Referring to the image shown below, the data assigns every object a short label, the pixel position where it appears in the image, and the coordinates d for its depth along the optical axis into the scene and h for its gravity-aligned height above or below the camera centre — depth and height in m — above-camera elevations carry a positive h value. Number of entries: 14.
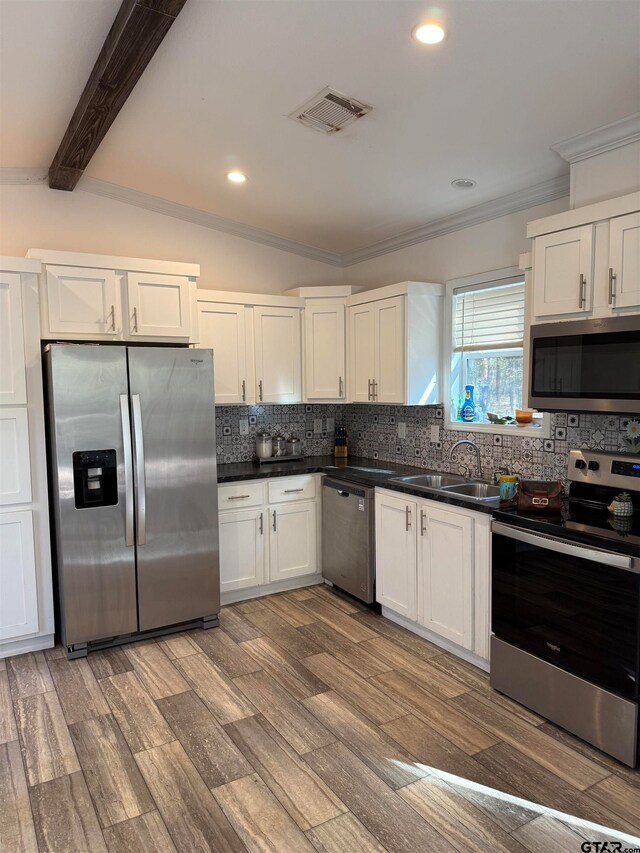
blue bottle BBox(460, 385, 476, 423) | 3.68 -0.10
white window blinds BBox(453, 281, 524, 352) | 3.40 +0.47
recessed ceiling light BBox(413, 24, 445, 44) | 1.99 +1.28
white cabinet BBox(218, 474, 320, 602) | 3.83 -0.97
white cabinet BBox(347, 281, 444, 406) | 3.73 +0.35
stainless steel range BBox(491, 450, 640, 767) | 2.17 -0.92
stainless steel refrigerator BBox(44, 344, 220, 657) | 3.10 -0.52
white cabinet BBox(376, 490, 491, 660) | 2.87 -0.97
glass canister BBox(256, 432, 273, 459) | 4.35 -0.40
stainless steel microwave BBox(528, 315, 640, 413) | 2.32 +0.11
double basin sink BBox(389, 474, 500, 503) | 3.41 -0.57
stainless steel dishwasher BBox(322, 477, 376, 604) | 3.66 -0.98
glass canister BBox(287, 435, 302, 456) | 4.57 -0.42
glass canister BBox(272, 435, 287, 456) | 4.45 -0.41
